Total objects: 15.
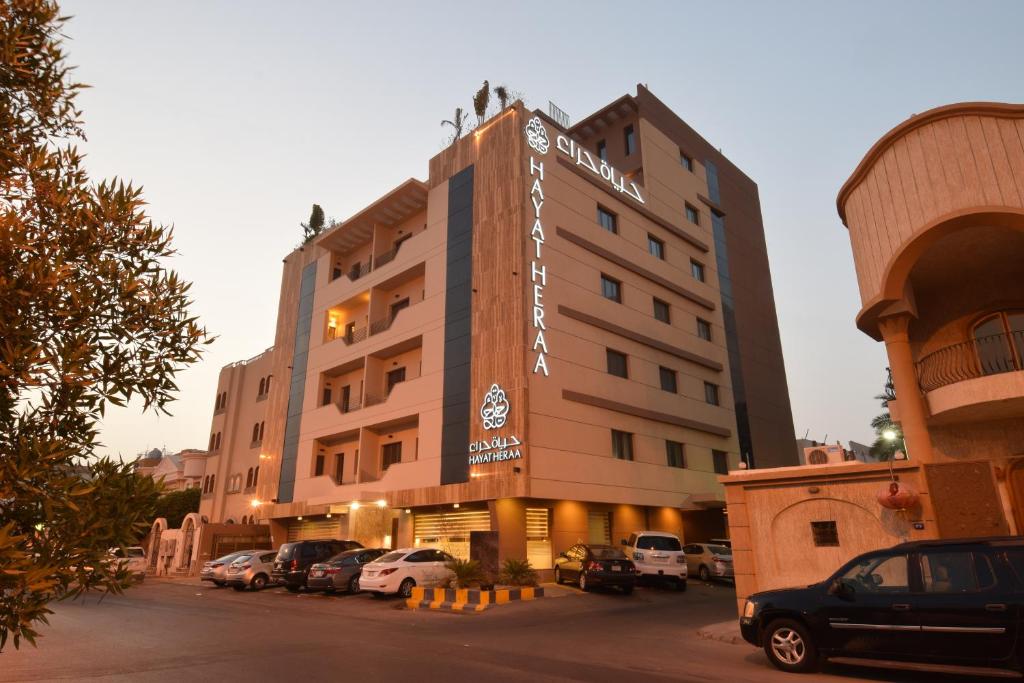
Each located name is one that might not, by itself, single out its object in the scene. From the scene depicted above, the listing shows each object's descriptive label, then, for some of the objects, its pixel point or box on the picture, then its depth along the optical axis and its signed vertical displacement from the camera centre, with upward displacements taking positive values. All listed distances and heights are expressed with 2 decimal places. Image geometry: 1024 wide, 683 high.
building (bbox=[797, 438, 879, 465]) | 15.06 +2.04
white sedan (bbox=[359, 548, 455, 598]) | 20.05 -0.87
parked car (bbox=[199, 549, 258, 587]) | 26.33 -0.95
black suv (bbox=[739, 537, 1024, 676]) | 7.64 -0.93
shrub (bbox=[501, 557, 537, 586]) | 21.23 -1.01
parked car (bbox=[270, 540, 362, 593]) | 23.50 -0.52
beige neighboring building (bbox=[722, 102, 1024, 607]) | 12.65 +4.13
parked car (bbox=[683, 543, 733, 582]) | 25.62 -0.76
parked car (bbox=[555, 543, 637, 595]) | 21.06 -0.85
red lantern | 12.53 +0.83
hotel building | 26.62 +9.50
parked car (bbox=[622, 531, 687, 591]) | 22.97 -0.56
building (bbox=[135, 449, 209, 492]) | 50.16 +7.27
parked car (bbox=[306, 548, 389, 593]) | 21.72 -0.91
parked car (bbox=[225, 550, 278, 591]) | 25.71 -1.04
